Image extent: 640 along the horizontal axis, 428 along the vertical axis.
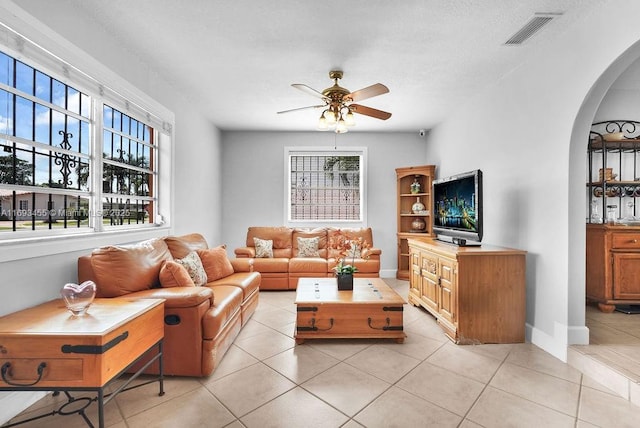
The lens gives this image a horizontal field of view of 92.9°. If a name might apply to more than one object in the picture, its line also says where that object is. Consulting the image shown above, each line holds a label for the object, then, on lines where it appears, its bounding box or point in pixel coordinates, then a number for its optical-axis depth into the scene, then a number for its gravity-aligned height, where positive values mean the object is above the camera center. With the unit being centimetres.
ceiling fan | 283 +111
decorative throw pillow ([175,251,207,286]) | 293 -53
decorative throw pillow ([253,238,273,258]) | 497 -56
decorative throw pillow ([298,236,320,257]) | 511 -56
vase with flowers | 309 -57
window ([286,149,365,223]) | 588 +51
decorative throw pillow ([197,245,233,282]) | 329 -55
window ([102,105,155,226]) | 280 +46
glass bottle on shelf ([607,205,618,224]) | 336 +1
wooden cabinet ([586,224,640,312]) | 308 -50
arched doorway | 241 -16
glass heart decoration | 162 -45
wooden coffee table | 277 -96
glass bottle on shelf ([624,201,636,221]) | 354 +6
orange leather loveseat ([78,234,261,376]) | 215 -63
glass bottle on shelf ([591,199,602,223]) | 338 +2
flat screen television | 300 +7
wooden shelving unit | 536 +15
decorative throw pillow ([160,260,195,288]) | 252 -52
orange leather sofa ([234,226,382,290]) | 467 -71
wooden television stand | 278 -75
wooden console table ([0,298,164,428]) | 139 -66
